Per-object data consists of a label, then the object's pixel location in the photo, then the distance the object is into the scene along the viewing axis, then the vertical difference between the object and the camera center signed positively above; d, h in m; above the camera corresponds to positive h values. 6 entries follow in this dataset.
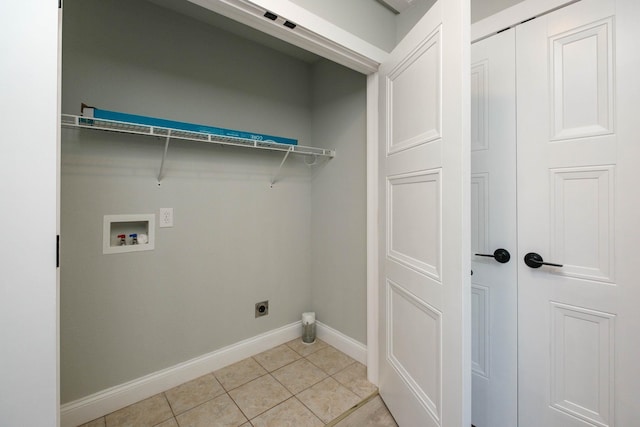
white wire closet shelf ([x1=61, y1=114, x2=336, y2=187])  1.29 +0.46
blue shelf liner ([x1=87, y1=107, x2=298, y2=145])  1.40 +0.54
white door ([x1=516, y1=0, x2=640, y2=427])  1.04 +0.00
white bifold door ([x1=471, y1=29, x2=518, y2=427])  1.33 -0.10
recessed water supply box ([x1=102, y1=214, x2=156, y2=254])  1.53 -0.12
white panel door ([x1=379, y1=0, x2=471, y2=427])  1.00 -0.04
